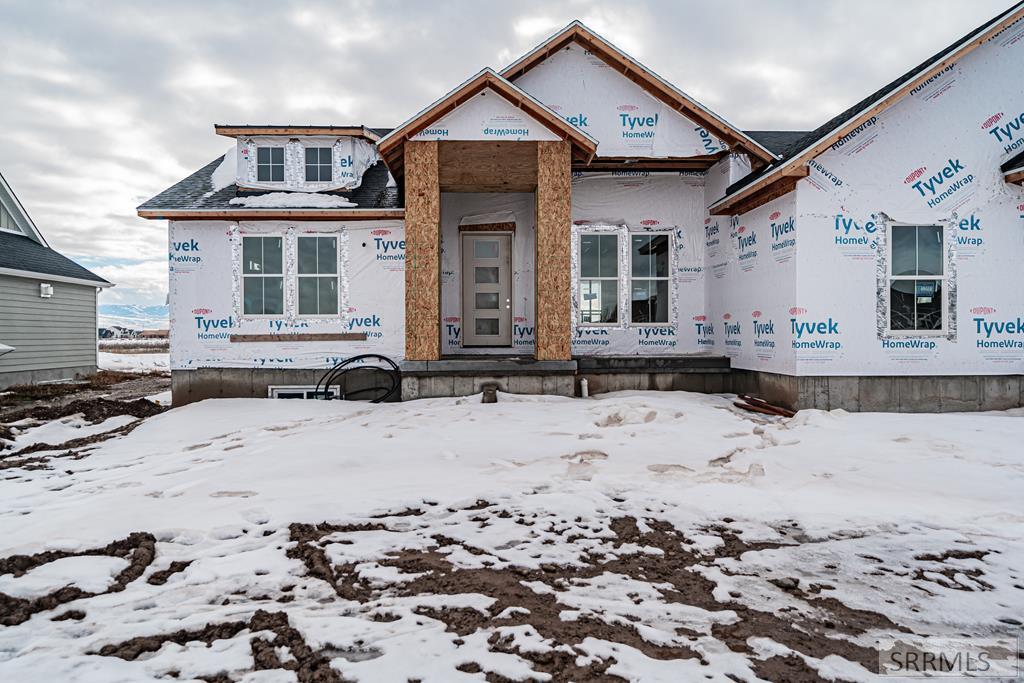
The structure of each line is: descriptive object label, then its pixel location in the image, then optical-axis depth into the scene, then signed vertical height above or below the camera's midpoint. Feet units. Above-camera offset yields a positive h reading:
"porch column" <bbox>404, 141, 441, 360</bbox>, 28.17 +5.87
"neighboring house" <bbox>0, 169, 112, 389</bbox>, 48.39 +2.96
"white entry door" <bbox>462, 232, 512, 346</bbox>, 37.70 +3.20
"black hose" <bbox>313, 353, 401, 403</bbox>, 32.37 -2.82
